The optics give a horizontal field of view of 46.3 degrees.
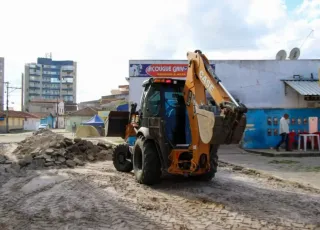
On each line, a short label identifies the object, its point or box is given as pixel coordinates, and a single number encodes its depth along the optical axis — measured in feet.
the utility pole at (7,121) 194.18
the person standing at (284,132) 55.16
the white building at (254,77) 68.18
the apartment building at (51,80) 459.73
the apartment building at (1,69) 422.65
